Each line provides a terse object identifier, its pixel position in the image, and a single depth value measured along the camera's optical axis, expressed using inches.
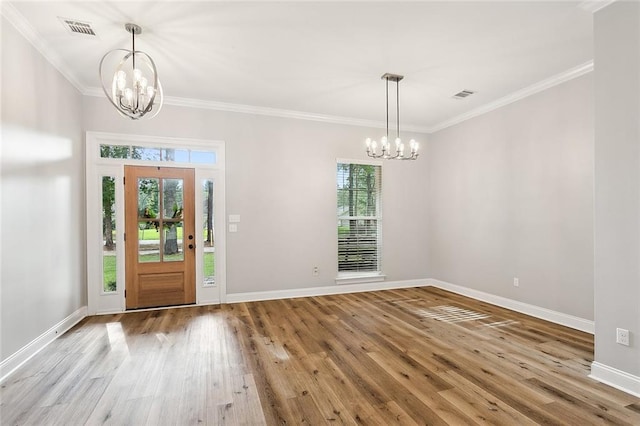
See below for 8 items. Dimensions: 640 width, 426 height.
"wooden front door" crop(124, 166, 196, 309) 178.2
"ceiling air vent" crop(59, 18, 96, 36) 111.7
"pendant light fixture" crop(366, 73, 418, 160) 155.8
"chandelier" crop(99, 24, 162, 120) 98.6
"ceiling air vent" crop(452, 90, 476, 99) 174.9
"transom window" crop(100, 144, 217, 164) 176.1
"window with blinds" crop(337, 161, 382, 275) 226.2
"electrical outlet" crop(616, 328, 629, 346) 94.3
